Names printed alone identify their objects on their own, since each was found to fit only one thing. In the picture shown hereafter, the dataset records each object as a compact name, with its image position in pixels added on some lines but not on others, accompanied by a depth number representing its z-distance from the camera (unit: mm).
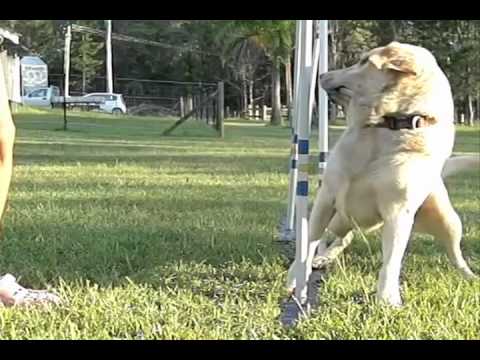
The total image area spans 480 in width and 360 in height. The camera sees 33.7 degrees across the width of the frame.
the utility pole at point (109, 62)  43406
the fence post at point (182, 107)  34188
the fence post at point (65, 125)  23481
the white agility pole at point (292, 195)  4973
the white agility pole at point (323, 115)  4723
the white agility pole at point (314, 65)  3559
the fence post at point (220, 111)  21984
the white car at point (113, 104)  38712
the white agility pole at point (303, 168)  3459
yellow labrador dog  3586
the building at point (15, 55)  28059
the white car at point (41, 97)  38188
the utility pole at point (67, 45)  36344
